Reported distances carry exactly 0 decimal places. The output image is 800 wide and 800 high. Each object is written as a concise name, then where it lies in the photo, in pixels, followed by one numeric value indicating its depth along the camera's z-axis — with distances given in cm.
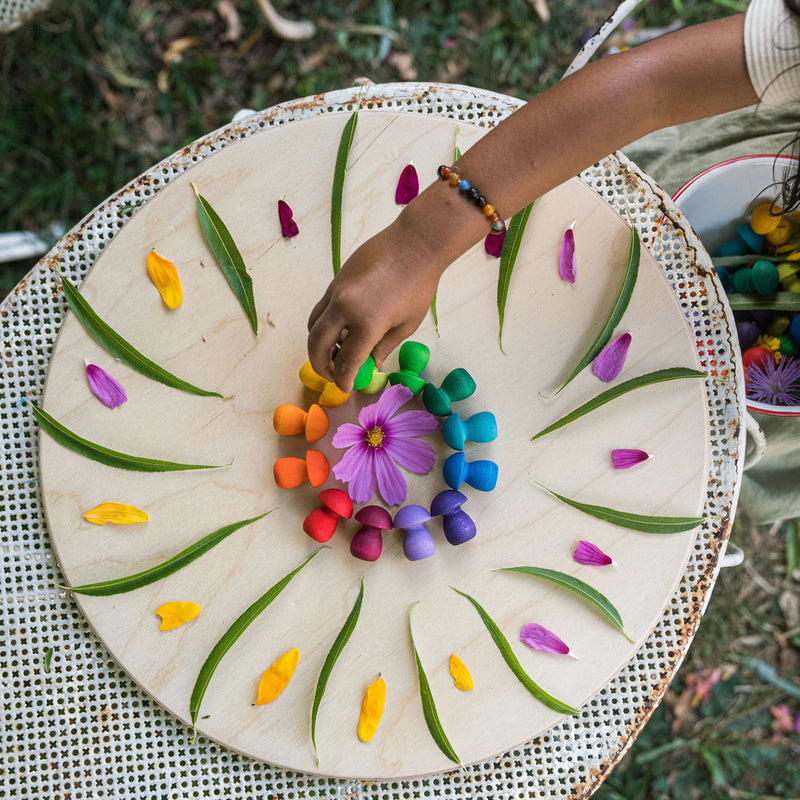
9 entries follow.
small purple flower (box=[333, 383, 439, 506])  77
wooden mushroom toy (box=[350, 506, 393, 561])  75
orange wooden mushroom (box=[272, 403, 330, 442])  77
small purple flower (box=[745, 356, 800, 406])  90
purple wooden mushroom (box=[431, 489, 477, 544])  75
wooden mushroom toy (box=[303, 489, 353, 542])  75
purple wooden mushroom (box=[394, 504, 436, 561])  76
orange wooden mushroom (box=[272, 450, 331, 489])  76
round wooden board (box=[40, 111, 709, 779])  77
